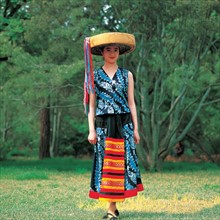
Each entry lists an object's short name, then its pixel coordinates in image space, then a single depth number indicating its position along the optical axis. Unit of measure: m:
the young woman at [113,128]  5.96
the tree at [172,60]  12.98
